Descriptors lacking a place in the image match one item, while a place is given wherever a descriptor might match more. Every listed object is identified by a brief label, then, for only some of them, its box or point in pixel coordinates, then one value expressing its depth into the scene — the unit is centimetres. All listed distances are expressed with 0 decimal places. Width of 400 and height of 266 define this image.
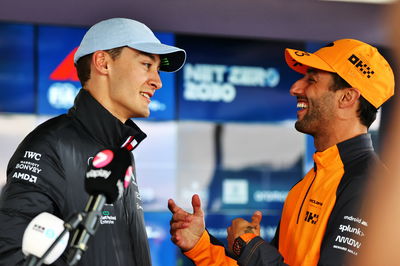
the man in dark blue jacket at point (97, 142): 411
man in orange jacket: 435
